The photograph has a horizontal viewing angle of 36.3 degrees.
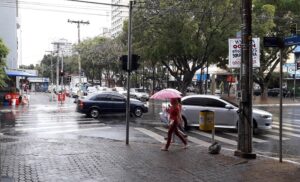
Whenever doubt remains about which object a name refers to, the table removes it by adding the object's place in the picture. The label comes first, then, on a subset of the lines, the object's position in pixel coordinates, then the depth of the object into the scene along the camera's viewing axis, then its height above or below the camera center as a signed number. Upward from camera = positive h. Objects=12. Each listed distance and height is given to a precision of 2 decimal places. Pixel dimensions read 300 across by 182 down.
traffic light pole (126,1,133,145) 14.33 +0.46
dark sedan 25.67 -1.02
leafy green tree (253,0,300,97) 35.47 +5.49
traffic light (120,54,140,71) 14.43 +0.76
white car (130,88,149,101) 47.28 -0.86
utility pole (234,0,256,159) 12.03 +0.03
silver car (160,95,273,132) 18.83 -1.06
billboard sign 13.60 +1.05
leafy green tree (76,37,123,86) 67.50 +4.84
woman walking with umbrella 13.40 -0.97
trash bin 13.05 -0.95
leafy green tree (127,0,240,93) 33.22 +4.48
